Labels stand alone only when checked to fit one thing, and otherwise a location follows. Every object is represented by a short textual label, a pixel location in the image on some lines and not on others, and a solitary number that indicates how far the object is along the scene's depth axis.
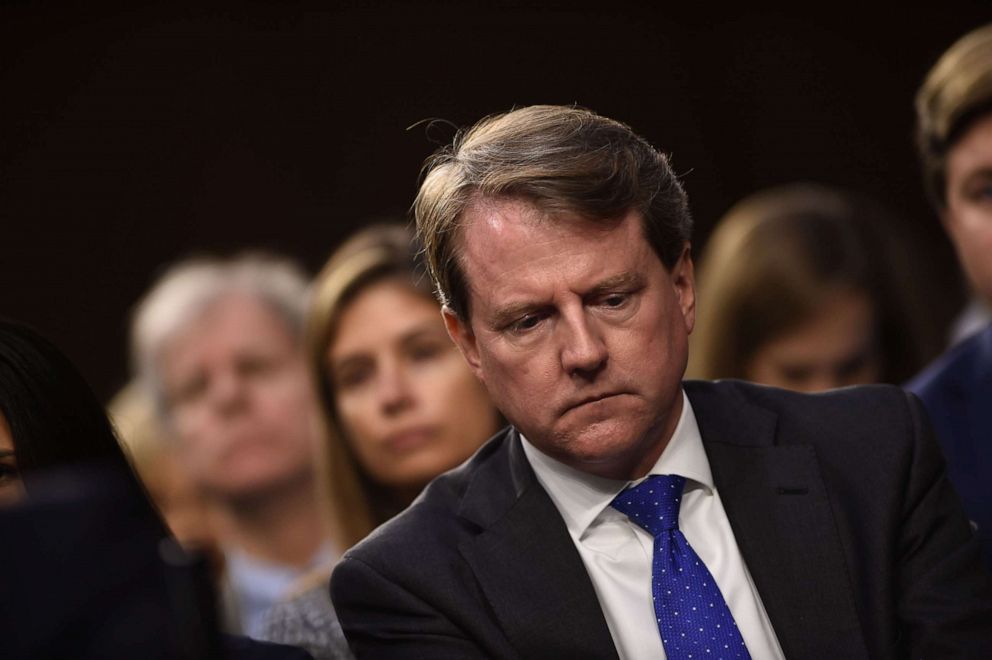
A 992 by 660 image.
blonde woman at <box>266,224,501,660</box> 7.39
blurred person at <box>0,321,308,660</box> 3.07
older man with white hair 9.46
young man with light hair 6.28
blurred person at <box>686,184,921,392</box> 8.30
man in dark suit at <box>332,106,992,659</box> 4.66
